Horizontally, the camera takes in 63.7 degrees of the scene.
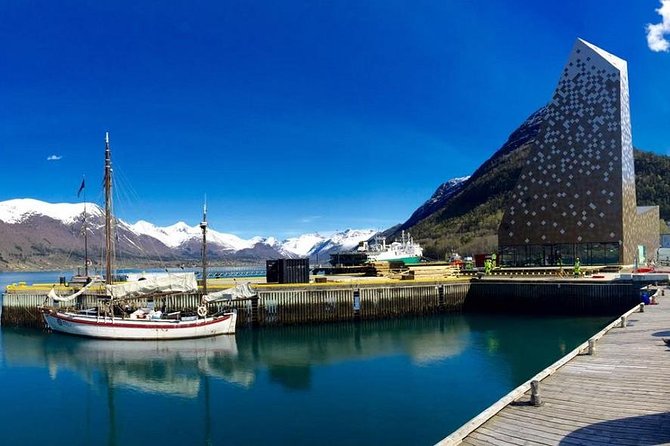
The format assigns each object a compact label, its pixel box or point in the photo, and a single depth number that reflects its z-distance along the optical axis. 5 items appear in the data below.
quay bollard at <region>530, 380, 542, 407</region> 14.16
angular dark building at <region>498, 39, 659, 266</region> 74.75
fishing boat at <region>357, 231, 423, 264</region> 95.38
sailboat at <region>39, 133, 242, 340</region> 43.44
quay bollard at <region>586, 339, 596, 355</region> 20.75
